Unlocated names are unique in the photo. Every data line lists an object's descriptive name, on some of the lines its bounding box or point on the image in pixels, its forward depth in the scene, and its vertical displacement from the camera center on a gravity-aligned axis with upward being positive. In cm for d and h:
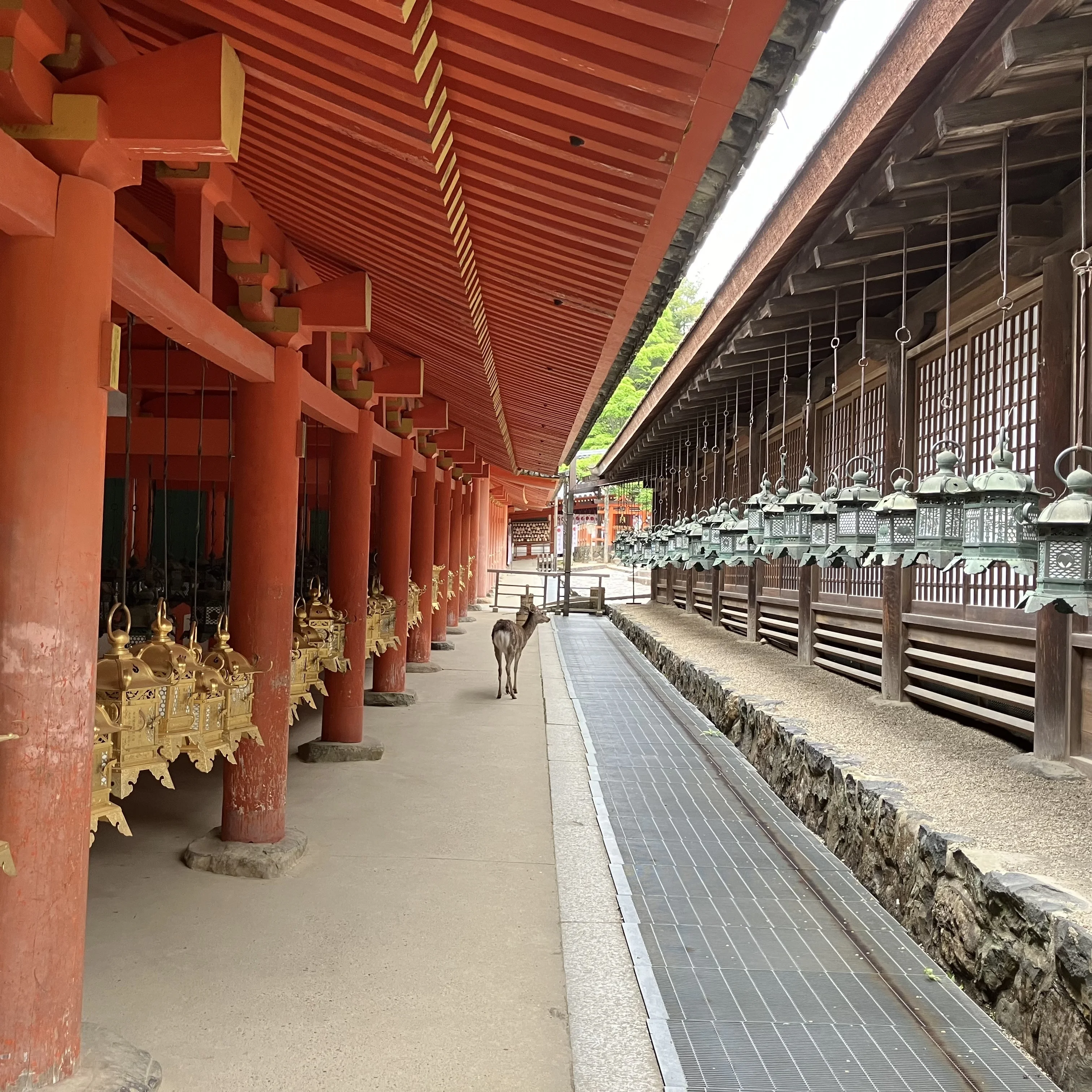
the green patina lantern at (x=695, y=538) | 1100 +31
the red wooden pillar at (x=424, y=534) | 1312 +33
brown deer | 1147 -108
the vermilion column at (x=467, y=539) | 2223 +46
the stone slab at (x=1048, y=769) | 518 -116
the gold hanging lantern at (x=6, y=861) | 275 -95
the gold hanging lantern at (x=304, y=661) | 656 -80
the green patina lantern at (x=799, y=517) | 696 +38
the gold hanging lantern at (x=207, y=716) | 448 -83
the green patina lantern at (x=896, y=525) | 513 +24
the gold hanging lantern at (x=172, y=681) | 418 -61
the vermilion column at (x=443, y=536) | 1623 +39
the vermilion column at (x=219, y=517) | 1312 +52
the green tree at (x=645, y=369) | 4750 +1084
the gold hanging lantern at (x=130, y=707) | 386 -68
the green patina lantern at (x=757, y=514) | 783 +45
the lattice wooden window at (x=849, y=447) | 887 +126
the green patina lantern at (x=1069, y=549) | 350 +9
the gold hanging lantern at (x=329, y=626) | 715 -57
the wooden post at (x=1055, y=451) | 522 +70
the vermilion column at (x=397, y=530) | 997 +29
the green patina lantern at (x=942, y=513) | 455 +28
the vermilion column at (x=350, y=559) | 773 -3
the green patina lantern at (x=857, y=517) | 618 +34
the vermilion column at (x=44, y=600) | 283 -16
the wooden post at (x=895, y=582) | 785 -13
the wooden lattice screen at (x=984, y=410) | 598 +117
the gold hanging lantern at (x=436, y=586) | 1525 -49
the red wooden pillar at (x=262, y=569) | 526 -9
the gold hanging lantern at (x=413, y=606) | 1185 -66
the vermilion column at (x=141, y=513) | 1170 +51
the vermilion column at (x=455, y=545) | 1953 +28
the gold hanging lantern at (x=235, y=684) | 489 -72
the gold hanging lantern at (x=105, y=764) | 356 -89
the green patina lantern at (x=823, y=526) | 645 +29
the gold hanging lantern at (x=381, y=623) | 880 -66
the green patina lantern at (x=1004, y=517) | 405 +24
